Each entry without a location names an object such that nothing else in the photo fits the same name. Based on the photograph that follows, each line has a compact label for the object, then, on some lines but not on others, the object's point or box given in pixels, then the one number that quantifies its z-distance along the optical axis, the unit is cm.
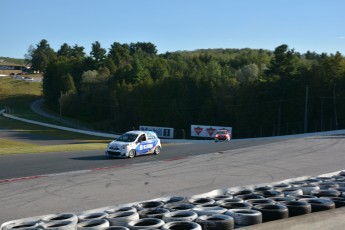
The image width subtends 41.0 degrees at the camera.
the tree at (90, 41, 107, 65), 14188
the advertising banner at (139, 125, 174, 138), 6956
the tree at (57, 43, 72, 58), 19628
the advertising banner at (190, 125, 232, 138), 6625
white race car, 2539
